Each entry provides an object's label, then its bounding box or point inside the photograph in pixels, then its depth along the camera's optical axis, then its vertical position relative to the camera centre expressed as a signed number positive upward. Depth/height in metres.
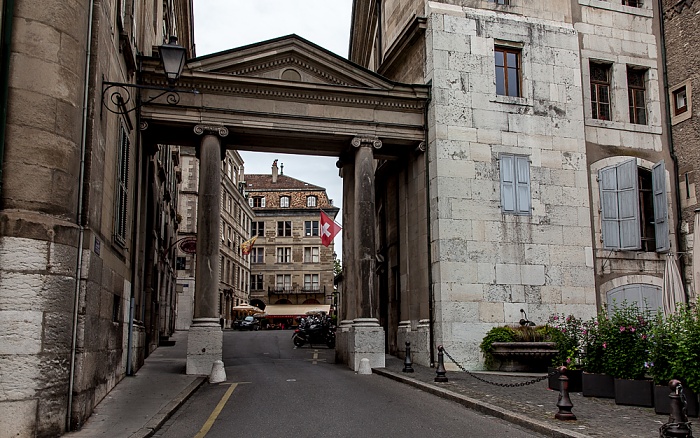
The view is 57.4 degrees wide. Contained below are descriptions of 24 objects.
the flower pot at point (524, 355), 16.11 -1.18
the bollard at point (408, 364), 15.95 -1.36
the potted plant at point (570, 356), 11.88 -0.89
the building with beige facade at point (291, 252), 76.19 +6.89
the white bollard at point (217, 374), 14.38 -1.44
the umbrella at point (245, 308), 57.06 +0.13
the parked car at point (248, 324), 51.12 -1.15
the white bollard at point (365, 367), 16.16 -1.46
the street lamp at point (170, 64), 9.95 +3.92
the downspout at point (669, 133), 19.36 +5.48
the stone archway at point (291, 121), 16.52 +5.17
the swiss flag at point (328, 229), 28.34 +3.55
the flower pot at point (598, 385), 10.99 -1.33
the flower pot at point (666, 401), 8.89 -1.31
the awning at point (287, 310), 62.78 -0.07
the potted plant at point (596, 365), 11.02 -0.99
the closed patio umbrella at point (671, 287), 16.02 +0.53
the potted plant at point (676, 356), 8.83 -0.68
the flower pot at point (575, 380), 11.82 -1.32
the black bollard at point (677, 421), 6.89 -1.22
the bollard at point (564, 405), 8.88 -1.34
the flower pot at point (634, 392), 10.05 -1.33
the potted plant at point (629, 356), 10.09 -0.78
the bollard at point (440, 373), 13.79 -1.37
